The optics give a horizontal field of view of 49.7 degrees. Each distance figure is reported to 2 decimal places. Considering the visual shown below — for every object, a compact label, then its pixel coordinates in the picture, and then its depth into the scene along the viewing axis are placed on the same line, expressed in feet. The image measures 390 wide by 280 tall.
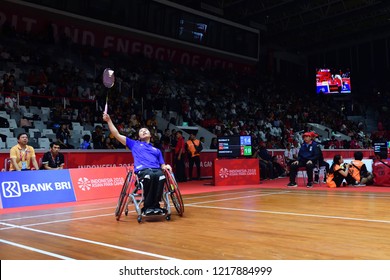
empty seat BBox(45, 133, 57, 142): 42.08
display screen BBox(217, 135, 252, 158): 41.39
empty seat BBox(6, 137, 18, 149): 37.96
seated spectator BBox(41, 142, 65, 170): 31.91
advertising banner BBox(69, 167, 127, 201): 29.94
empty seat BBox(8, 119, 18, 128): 41.55
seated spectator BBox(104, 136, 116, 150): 41.14
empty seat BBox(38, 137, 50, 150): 40.51
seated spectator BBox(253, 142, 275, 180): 47.32
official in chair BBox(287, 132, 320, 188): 36.50
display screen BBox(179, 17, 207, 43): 77.46
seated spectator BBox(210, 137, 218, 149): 50.82
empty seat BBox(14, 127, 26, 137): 40.45
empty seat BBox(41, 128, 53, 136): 42.32
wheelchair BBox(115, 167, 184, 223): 19.56
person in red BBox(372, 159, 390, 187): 35.91
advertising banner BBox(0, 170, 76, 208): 26.45
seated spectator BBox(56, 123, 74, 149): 39.80
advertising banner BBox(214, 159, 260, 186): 40.75
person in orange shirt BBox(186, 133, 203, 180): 44.73
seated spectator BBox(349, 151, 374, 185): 36.60
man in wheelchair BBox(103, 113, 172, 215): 19.44
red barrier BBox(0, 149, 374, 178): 36.27
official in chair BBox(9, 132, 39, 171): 28.63
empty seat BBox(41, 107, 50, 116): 46.19
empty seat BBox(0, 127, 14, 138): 39.27
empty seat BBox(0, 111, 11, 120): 41.82
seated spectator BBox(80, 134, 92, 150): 39.88
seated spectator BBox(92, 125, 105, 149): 40.98
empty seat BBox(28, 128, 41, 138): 41.23
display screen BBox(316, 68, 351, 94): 98.53
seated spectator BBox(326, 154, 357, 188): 35.96
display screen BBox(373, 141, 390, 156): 42.26
